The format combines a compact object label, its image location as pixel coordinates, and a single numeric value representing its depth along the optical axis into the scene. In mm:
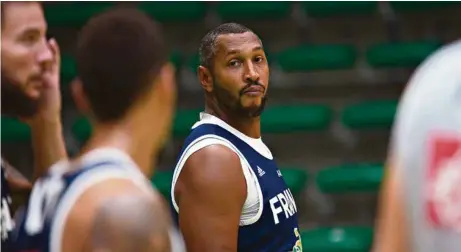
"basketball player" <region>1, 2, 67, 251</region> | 5348
